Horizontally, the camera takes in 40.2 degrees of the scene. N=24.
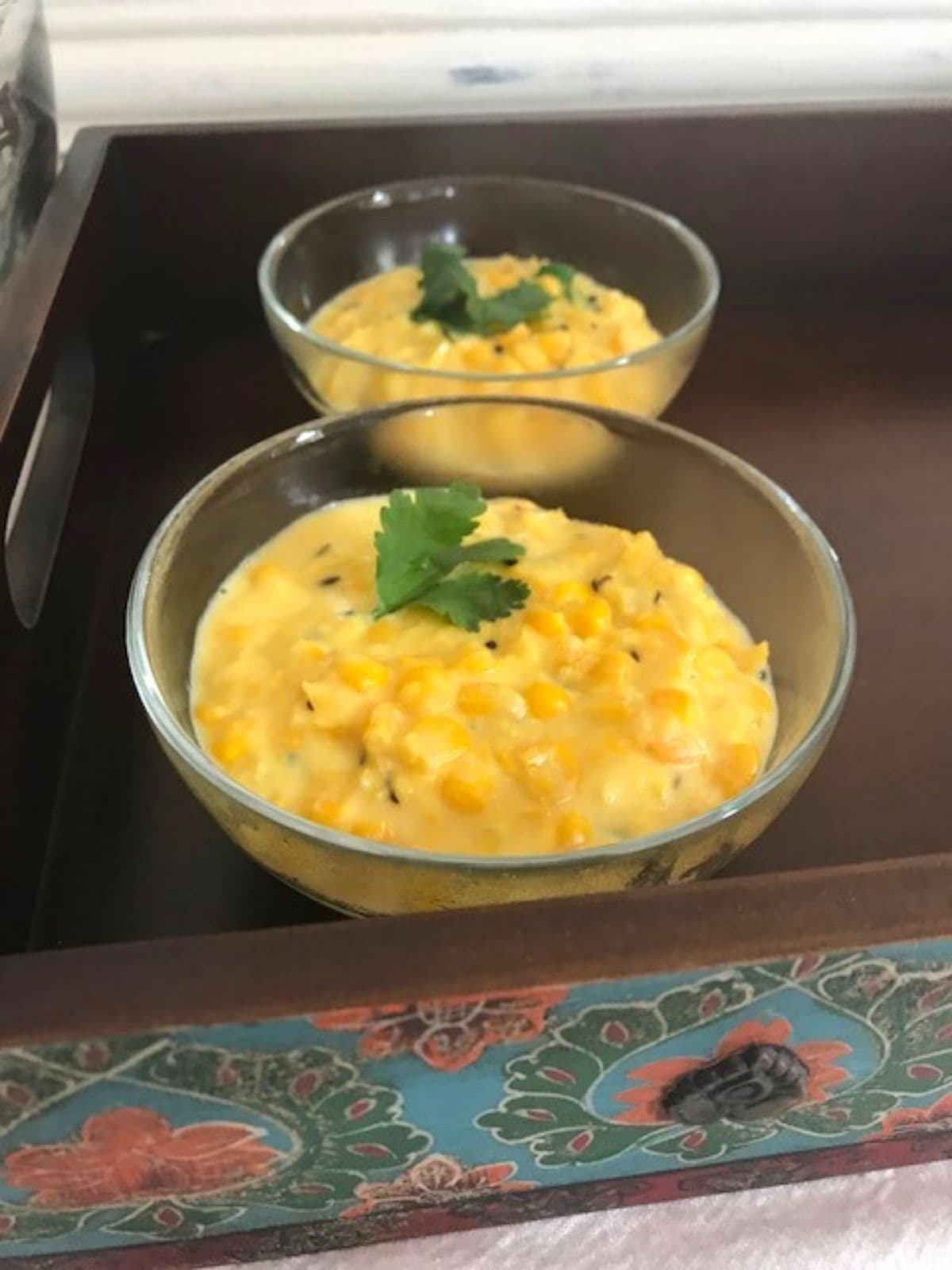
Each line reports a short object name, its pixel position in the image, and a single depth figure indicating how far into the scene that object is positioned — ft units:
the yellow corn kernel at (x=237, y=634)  0.81
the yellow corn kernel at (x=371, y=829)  0.67
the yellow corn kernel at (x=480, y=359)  1.06
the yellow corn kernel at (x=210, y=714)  0.74
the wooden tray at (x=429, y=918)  0.53
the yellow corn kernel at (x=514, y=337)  1.07
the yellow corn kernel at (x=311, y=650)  0.77
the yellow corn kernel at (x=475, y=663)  0.75
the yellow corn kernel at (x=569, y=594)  0.81
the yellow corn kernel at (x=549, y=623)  0.78
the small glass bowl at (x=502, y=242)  1.12
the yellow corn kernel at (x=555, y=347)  1.06
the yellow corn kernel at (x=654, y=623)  0.79
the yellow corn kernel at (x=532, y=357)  1.05
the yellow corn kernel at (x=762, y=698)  0.78
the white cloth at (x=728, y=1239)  0.69
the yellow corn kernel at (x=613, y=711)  0.73
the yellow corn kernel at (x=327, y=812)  0.67
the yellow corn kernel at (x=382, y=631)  0.79
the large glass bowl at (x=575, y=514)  0.60
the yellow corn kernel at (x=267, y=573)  0.85
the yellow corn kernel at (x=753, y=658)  0.82
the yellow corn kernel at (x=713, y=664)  0.78
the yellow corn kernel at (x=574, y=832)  0.66
